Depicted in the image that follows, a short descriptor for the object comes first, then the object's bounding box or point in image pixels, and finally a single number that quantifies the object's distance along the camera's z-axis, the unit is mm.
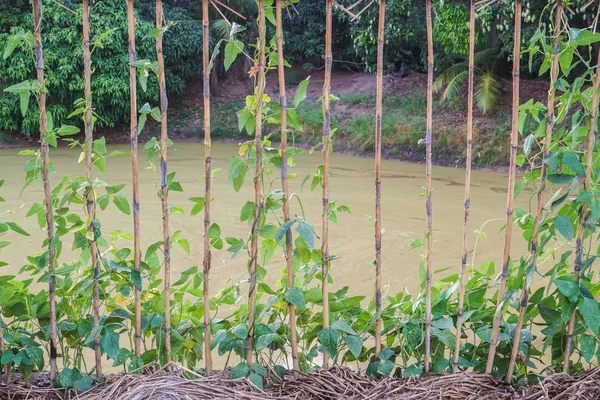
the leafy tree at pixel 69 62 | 10766
